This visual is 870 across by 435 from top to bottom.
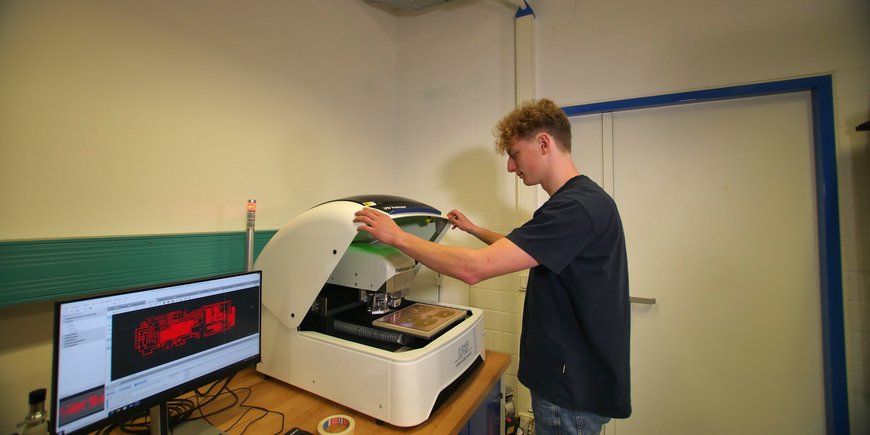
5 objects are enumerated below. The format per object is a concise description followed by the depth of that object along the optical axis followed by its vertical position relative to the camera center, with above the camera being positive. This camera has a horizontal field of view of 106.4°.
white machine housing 0.91 -0.35
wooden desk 0.94 -0.57
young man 0.94 -0.16
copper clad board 1.04 -0.32
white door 1.46 -0.16
